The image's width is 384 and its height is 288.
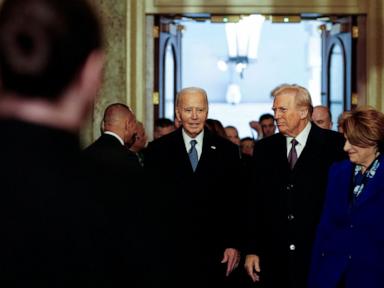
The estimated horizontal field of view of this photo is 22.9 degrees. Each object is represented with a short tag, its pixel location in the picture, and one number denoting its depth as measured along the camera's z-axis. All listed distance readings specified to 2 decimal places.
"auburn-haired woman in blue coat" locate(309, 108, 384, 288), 5.25
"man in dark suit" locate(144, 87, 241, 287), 6.30
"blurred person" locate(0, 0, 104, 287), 1.43
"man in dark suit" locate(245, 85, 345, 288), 5.93
